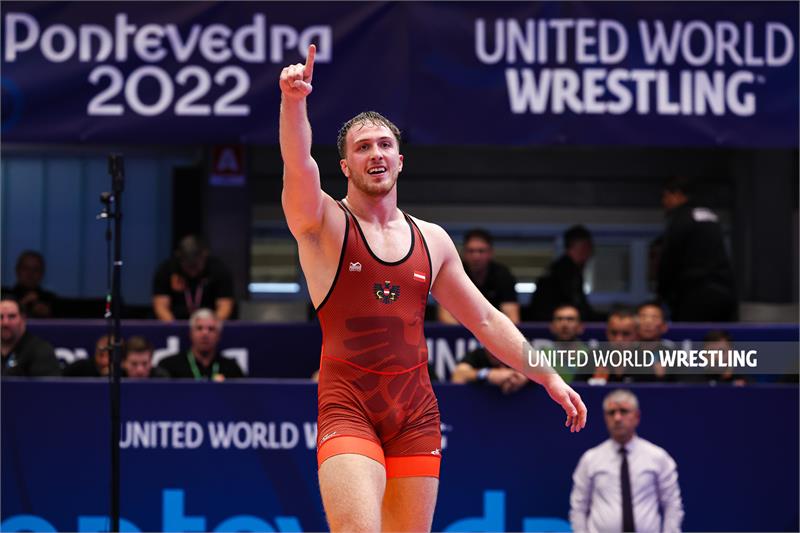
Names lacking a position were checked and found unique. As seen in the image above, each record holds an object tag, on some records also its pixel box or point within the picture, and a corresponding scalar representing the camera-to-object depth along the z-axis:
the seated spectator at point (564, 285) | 20.67
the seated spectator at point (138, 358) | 16.86
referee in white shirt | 15.72
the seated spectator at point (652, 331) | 17.61
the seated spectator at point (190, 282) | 19.83
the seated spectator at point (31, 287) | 21.58
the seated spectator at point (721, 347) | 17.67
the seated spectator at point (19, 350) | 17.16
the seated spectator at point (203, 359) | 17.45
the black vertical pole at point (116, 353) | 14.26
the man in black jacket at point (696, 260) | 20.95
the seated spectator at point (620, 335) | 17.33
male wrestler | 9.20
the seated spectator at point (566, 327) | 17.66
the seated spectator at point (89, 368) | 17.34
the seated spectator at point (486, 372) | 16.48
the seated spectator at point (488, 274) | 18.95
